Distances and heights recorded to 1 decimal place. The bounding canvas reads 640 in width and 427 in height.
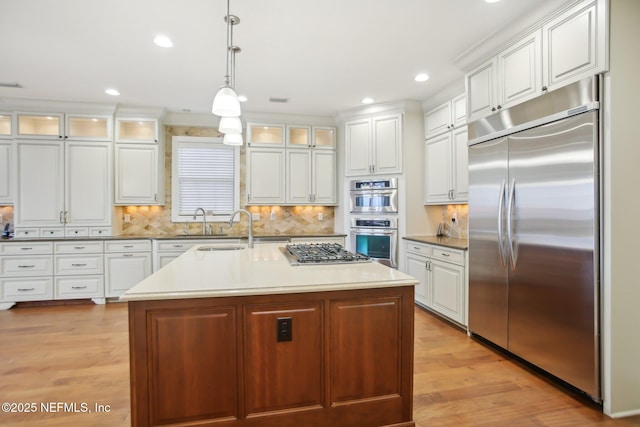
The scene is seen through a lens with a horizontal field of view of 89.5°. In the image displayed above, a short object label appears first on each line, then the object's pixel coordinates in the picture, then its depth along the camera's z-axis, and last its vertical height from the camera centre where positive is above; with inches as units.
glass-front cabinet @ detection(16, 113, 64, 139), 168.1 +47.0
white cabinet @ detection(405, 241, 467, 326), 128.3 -28.5
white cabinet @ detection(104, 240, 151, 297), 169.2 -27.1
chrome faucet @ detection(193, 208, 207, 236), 187.9 -4.0
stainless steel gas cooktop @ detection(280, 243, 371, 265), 82.4 -11.9
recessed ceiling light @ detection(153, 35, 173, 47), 106.3 +57.4
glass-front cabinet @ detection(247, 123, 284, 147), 191.0 +47.4
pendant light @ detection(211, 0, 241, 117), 77.7 +26.5
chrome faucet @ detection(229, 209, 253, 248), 116.9 -9.7
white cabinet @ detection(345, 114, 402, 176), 171.5 +37.1
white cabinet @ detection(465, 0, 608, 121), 77.1 +43.0
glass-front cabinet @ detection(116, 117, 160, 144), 179.5 +47.5
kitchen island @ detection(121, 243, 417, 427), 59.6 -26.9
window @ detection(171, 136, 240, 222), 194.1 +21.2
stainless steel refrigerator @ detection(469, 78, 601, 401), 78.3 -5.4
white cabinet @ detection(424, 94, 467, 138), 142.3 +45.5
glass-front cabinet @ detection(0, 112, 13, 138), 168.2 +46.8
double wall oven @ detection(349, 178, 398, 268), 172.6 -3.2
